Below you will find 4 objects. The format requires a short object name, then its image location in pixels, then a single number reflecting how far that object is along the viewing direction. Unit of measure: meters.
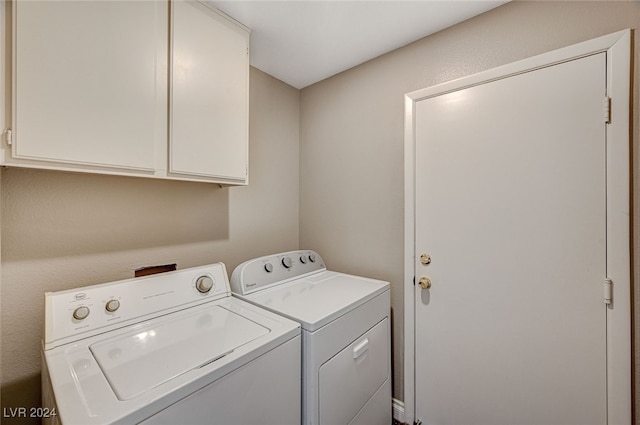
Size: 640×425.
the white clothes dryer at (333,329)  1.13
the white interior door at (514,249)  1.15
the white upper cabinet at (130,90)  0.89
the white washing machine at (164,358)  0.71
